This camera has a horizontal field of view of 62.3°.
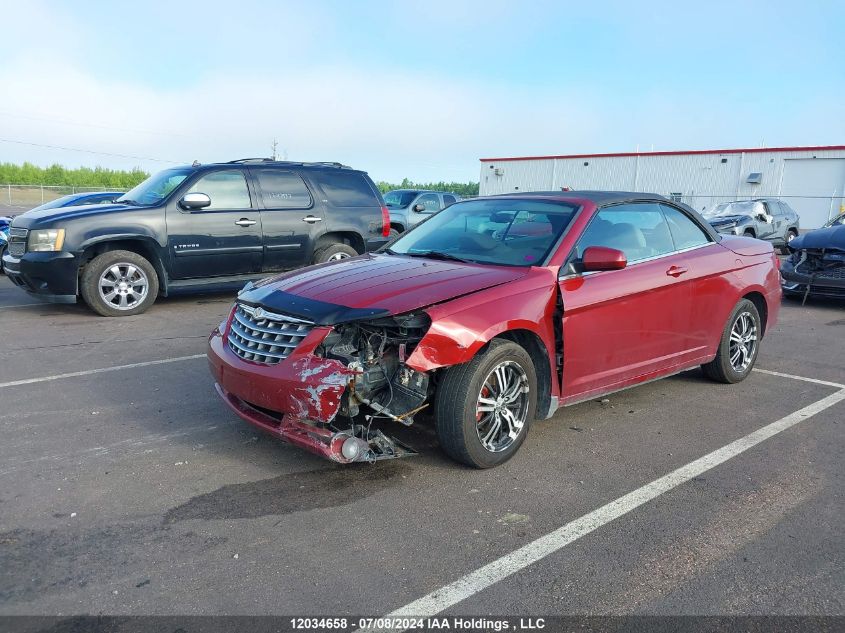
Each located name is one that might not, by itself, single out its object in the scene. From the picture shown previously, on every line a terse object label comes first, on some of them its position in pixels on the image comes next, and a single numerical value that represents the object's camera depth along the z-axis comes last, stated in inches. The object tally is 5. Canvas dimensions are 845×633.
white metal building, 1334.9
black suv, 327.9
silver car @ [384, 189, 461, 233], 719.1
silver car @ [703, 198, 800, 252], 795.4
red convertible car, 149.9
